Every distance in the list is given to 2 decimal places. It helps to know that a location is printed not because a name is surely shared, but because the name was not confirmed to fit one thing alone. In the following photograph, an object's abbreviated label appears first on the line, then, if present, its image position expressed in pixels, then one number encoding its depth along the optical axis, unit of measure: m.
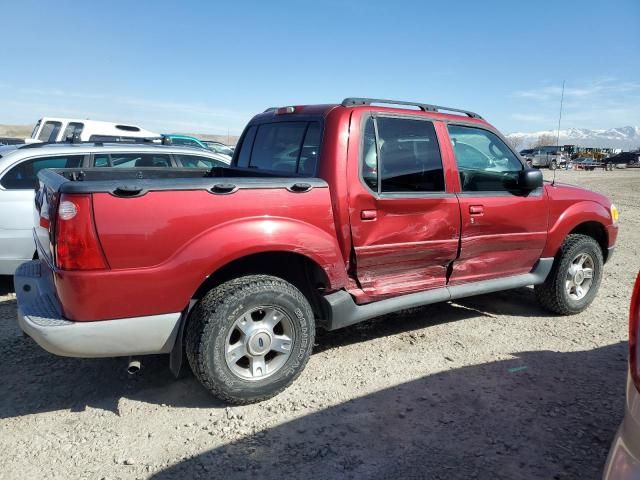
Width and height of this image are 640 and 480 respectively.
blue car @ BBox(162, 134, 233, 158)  15.00
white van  10.77
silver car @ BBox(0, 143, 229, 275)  4.78
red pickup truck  2.60
